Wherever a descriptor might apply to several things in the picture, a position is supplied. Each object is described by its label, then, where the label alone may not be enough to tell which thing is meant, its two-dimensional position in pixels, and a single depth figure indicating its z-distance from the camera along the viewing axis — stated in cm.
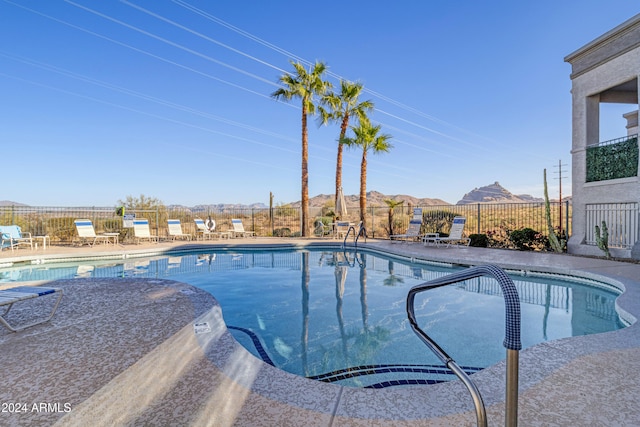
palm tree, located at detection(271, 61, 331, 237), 1588
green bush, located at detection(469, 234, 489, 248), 1168
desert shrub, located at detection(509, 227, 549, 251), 1053
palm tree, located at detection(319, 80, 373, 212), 1648
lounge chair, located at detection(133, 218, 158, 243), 1329
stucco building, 852
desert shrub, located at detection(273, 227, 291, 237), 1772
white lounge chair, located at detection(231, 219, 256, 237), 1545
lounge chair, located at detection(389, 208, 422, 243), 1273
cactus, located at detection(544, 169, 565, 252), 1015
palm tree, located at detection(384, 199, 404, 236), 1495
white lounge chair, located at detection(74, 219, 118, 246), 1207
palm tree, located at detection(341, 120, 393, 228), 1591
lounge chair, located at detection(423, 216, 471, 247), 1105
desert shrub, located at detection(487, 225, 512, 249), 1155
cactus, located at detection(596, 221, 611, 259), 852
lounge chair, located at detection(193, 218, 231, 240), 1488
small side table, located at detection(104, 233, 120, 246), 1221
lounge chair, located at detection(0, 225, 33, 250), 1055
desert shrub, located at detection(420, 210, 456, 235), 1611
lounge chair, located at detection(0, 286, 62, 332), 332
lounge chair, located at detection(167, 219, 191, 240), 1418
